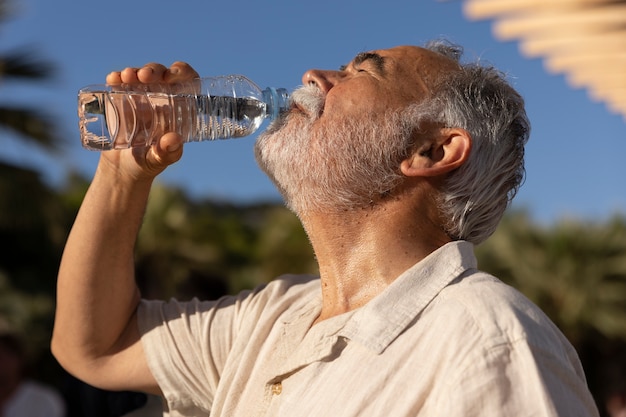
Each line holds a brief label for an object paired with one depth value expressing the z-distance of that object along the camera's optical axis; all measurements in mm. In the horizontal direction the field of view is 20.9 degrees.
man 1500
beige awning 1846
